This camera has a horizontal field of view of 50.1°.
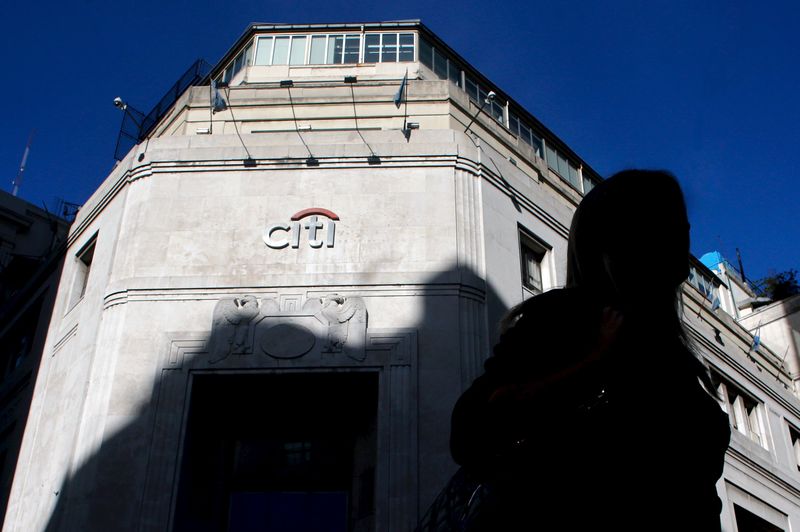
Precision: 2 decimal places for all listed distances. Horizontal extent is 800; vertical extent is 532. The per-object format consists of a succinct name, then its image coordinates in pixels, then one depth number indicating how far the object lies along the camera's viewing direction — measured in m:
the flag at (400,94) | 20.88
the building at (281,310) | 16.06
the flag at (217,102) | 21.14
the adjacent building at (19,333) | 21.89
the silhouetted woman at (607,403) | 2.26
